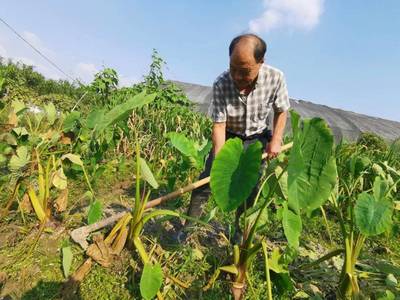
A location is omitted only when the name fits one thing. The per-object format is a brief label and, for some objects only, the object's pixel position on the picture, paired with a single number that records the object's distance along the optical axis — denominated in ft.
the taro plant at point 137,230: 5.43
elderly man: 6.59
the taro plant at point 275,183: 3.98
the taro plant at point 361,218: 4.98
